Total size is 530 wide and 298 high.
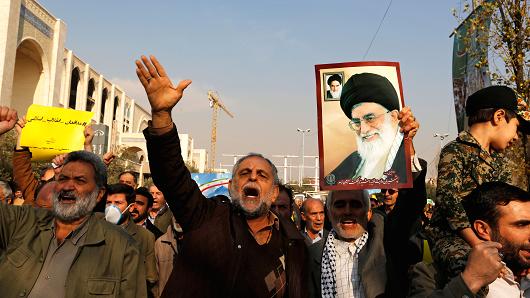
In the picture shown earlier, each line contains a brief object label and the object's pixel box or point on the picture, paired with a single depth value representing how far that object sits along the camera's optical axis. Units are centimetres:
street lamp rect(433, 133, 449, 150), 4277
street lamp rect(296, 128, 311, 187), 6956
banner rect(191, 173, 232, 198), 836
